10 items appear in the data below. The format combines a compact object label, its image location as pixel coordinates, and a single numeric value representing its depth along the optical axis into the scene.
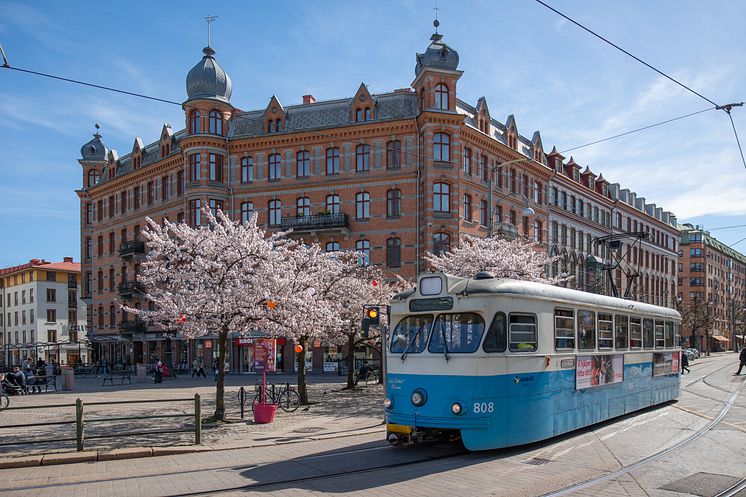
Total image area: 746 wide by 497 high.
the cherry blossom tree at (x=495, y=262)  25.64
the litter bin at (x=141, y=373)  37.17
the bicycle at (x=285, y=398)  19.70
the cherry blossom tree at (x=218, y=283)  16.72
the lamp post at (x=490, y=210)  22.02
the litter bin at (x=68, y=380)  32.09
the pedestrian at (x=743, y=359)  35.25
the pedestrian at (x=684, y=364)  36.81
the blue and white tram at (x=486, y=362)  10.94
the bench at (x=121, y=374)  43.25
